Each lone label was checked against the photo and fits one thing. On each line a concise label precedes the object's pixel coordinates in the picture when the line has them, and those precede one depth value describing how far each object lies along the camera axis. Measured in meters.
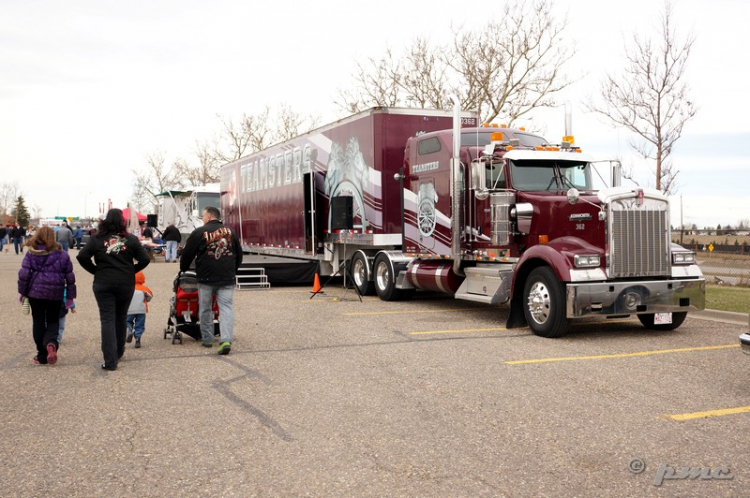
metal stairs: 17.66
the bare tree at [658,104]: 17.91
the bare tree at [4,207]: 104.37
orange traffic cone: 15.24
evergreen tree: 109.52
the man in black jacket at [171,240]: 30.02
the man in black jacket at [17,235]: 38.12
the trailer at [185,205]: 30.51
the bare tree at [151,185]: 62.88
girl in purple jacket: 7.83
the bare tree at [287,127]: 46.22
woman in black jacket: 7.67
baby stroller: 9.48
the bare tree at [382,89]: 30.67
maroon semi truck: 9.88
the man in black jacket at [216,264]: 8.81
